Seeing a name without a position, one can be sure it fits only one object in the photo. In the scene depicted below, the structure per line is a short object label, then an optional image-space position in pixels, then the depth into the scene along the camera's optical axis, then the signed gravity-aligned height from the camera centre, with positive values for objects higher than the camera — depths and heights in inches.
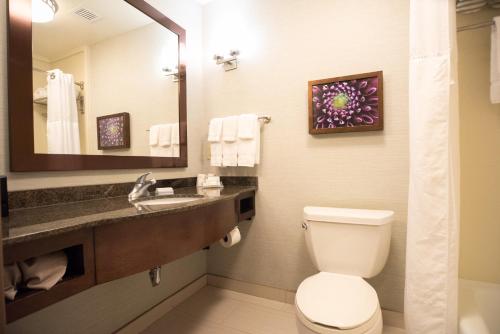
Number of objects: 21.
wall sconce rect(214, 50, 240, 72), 76.3 +31.6
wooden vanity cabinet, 27.1 -11.7
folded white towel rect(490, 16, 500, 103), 48.8 +18.6
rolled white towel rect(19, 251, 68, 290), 28.2 -11.9
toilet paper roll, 63.7 -18.9
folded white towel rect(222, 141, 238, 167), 73.1 +2.8
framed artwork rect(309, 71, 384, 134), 60.2 +14.4
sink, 52.1 -8.1
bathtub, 43.0 -28.3
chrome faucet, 55.2 -5.1
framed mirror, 42.4 +16.8
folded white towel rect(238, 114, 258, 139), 70.8 +10.4
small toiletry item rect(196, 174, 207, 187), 73.9 -4.5
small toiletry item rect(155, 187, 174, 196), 61.6 -6.5
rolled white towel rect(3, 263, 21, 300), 26.1 -12.1
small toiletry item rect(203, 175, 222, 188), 71.7 -5.2
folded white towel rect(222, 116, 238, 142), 73.3 +10.1
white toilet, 41.1 -22.3
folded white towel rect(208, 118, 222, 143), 75.2 +10.0
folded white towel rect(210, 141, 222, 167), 75.4 +2.9
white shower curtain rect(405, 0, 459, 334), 43.7 -2.4
